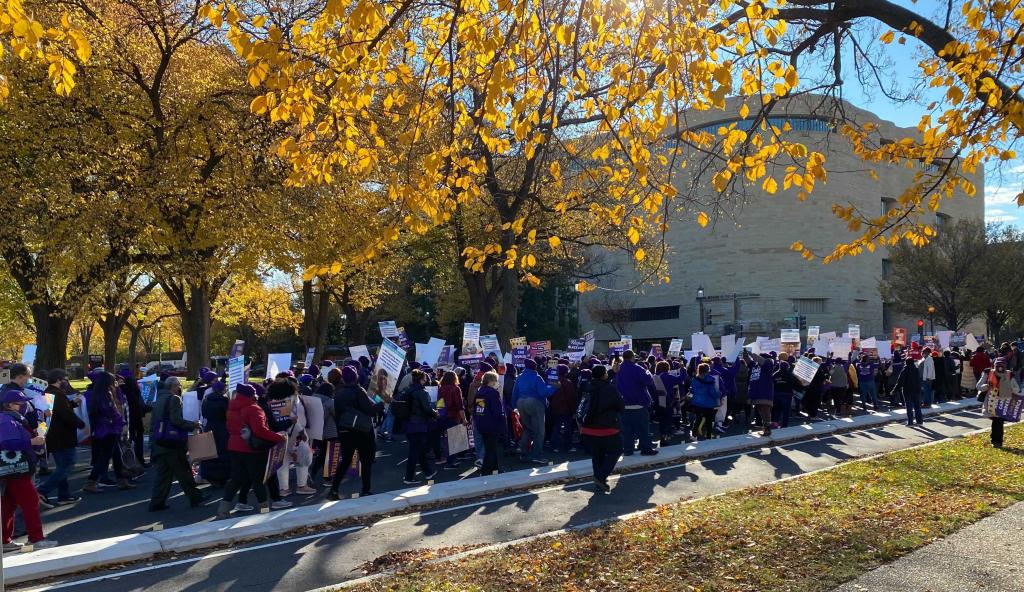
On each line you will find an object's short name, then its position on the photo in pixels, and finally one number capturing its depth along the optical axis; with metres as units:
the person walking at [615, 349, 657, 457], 12.88
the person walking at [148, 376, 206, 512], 9.53
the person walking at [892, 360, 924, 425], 16.77
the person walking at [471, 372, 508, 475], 11.76
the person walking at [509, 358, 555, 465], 13.09
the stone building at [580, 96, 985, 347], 66.56
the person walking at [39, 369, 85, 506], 10.13
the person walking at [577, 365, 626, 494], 10.20
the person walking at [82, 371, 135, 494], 10.77
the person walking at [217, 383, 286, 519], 8.77
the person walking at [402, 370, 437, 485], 11.29
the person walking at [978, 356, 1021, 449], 12.46
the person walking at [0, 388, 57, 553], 7.49
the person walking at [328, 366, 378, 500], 10.00
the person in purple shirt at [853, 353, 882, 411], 20.94
